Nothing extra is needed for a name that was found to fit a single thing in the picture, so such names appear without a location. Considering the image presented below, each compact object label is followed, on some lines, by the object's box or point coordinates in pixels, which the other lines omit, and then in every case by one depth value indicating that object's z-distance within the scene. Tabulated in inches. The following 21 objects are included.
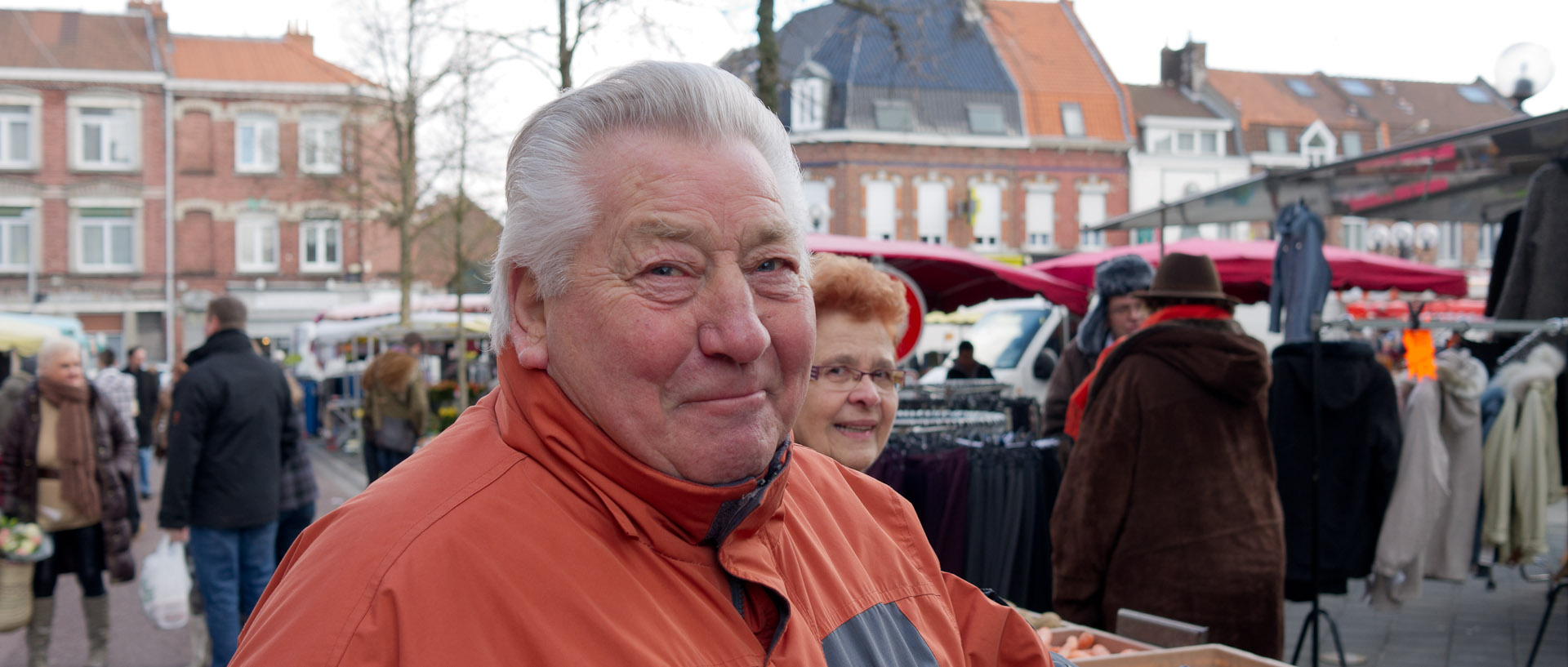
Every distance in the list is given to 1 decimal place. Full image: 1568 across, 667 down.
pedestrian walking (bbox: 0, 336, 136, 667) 223.8
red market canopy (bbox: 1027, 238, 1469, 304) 424.2
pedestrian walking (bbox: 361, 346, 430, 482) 391.5
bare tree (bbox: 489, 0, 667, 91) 397.4
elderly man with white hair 42.2
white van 497.4
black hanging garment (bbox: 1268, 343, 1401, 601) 203.9
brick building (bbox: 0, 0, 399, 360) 1310.3
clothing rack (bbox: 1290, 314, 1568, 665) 190.2
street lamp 254.4
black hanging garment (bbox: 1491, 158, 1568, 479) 197.3
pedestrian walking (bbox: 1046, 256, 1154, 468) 210.4
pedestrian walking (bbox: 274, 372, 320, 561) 225.5
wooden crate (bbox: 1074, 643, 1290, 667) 106.1
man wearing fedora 141.9
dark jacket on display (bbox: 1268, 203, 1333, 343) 264.5
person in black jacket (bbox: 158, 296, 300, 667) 207.0
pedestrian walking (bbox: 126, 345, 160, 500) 514.9
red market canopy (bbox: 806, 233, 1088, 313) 336.5
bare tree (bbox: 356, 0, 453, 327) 645.3
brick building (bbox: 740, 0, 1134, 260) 1347.2
